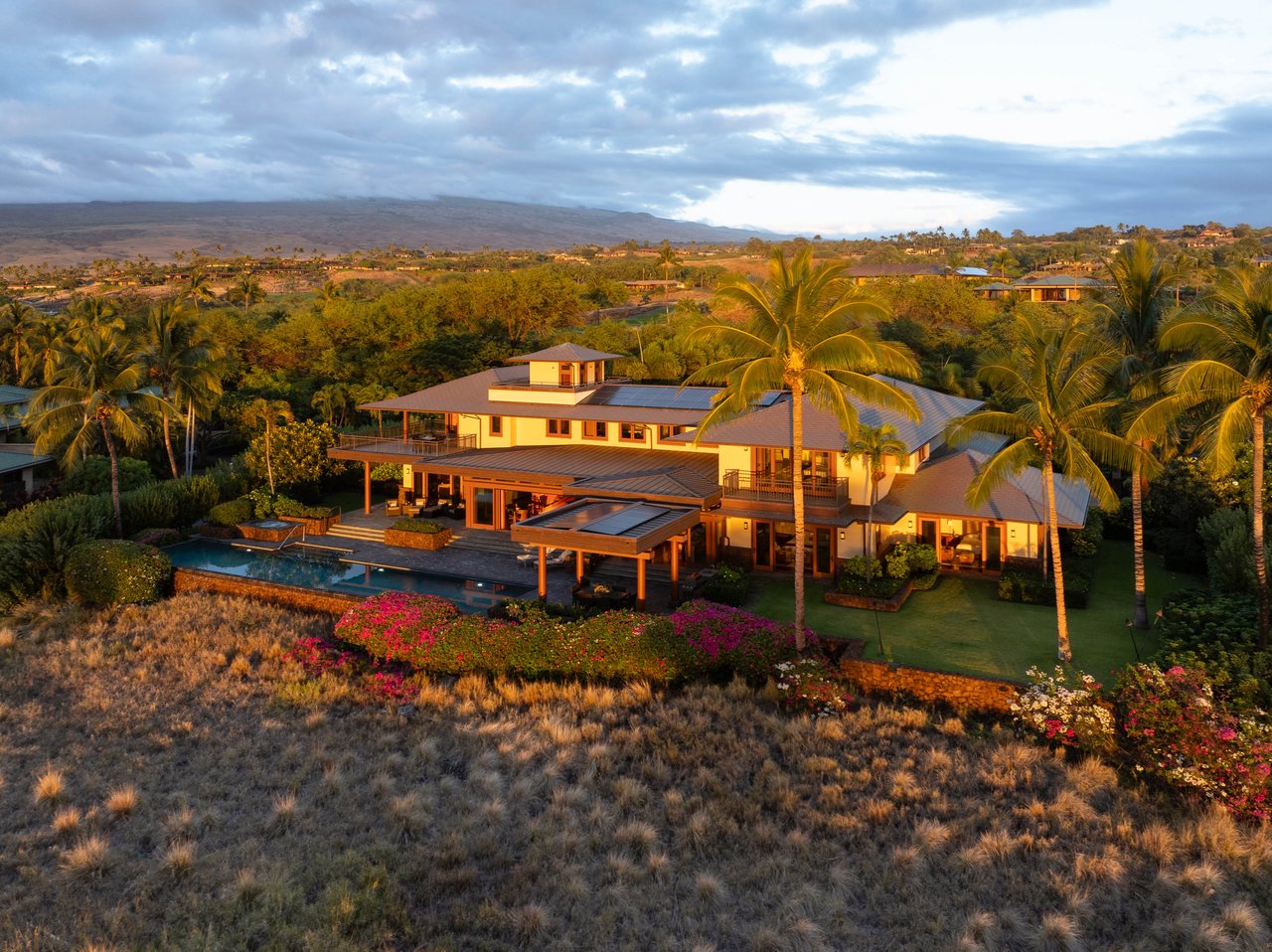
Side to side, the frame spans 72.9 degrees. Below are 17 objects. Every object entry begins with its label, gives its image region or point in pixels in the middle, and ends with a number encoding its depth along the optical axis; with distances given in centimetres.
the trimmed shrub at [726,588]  2481
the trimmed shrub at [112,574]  2697
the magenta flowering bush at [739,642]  2039
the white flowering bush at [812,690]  1916
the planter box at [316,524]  3322
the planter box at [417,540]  3098
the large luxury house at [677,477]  2606
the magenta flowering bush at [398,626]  2198
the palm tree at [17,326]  5672
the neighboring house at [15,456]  3806
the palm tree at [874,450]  2505
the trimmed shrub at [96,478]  3547
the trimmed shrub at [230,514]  3338
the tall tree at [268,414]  3556
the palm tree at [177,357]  3650
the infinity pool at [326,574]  2647
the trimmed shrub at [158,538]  3152
